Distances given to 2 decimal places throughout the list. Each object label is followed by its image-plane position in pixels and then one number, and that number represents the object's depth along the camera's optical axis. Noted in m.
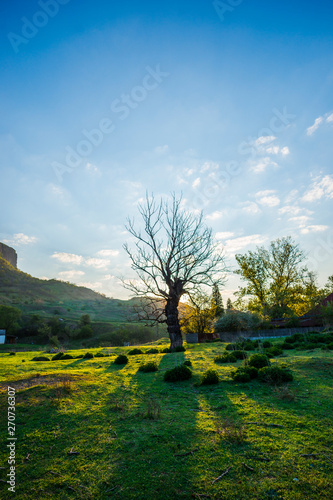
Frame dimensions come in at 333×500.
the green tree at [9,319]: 55.31
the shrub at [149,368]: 12.02
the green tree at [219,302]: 50.66
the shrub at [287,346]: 17.22
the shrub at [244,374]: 8.95
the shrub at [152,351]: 20.56
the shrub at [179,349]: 20.40
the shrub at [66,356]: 19.52
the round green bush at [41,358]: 18.84
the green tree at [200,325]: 34.41
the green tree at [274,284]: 39.07
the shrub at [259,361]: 9.96
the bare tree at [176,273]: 22.11
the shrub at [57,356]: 19.42
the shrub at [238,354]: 13.84
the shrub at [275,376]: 8.50
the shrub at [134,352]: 19.81
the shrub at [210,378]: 9.05
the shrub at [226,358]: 13.09
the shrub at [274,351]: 13.91
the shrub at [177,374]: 9.88
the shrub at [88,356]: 18.58
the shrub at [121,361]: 14.62
